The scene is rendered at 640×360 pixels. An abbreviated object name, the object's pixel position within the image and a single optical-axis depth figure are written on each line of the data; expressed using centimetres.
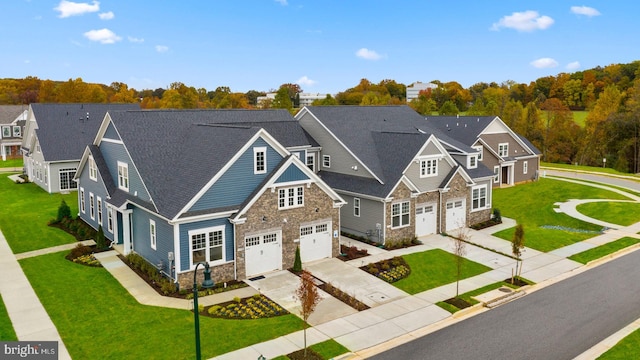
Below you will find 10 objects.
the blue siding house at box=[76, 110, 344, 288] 2269
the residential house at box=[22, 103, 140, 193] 4497
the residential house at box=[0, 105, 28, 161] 7144
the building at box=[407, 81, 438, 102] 17362
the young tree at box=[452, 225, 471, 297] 2214
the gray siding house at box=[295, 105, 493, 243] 3014
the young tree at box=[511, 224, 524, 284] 2416
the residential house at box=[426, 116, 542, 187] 4766
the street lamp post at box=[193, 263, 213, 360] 1345
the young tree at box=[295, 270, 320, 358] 1612
